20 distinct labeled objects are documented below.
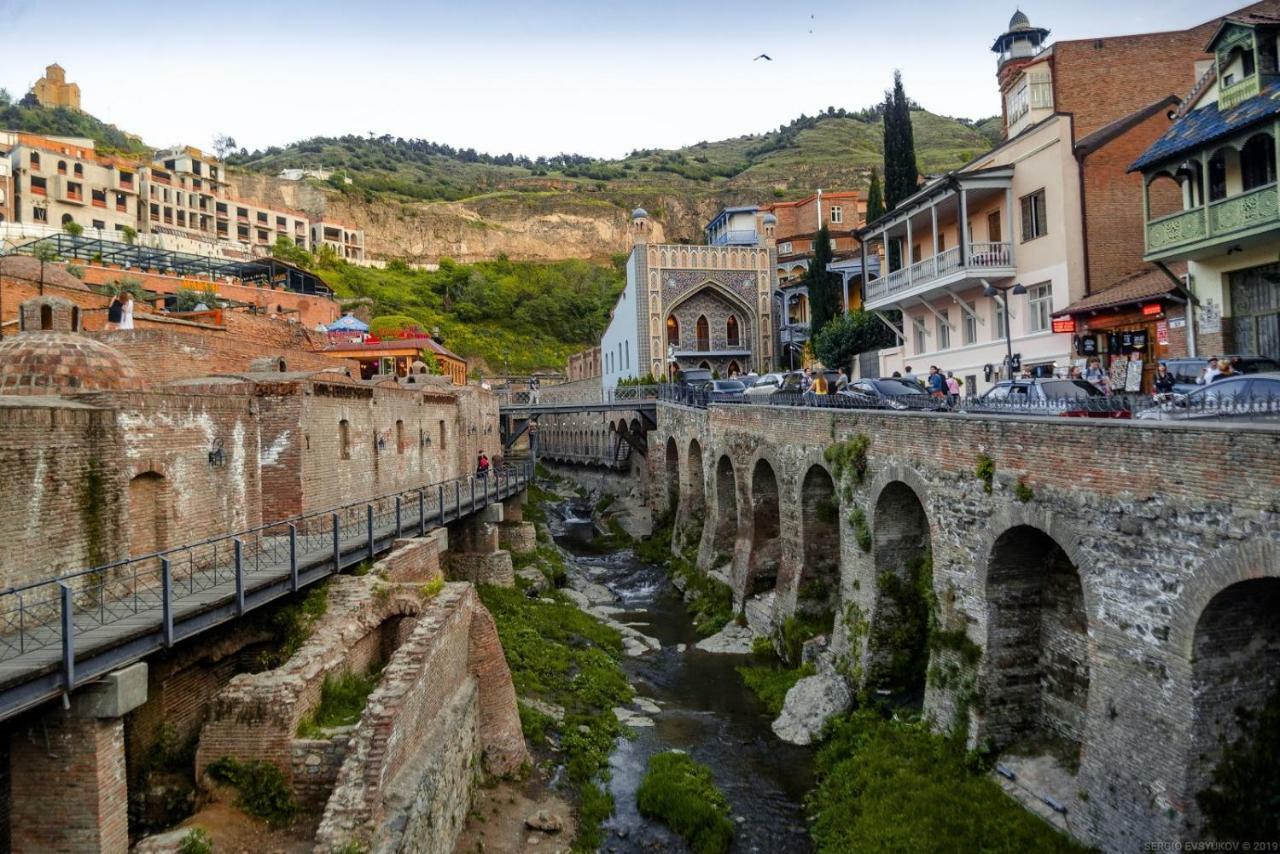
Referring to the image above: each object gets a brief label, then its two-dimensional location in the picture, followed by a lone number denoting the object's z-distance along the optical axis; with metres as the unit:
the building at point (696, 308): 47.03
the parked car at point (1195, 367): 14.41
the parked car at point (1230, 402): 9.27
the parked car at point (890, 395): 17.10
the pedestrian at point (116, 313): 23.27
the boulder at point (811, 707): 15.20
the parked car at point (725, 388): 32.47
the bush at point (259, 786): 9.30
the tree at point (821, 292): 42.28
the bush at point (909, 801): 10.24
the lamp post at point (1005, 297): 20.06
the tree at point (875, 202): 41.25
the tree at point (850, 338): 35.12
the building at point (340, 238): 86.31
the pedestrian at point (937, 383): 21.22
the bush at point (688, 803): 11.95
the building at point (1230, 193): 15.84
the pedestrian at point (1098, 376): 18.12
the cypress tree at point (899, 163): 38.12
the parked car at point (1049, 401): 12.32
